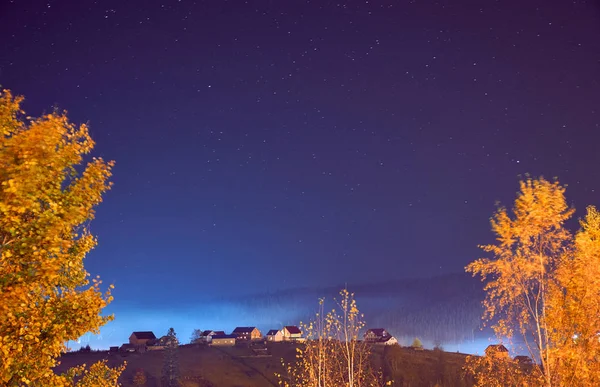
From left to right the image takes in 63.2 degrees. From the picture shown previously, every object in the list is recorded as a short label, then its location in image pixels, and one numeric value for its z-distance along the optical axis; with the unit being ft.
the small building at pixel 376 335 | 456.04
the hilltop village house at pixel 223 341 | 418.10
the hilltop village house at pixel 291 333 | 491.31
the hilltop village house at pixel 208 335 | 448.74
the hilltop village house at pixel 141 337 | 416.28
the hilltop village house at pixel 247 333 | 470.23
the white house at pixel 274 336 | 482.24
